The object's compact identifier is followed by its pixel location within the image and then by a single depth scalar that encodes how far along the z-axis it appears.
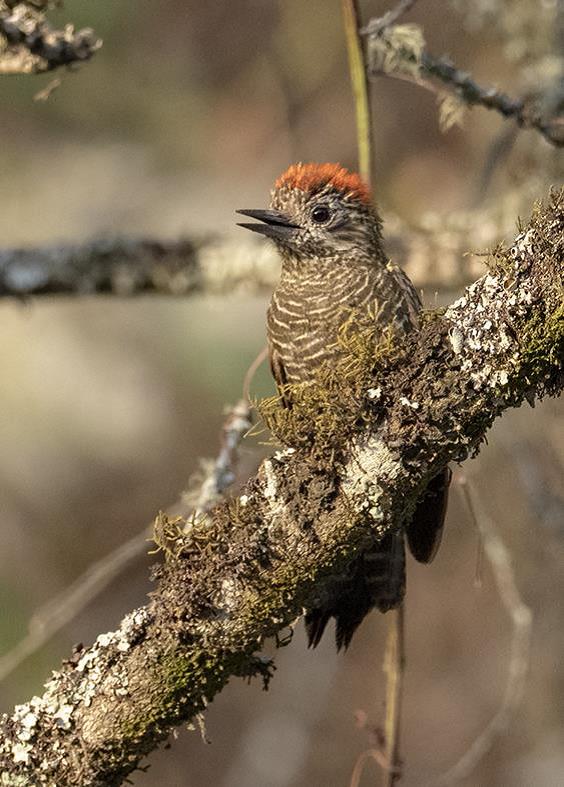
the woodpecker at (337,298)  6.75
